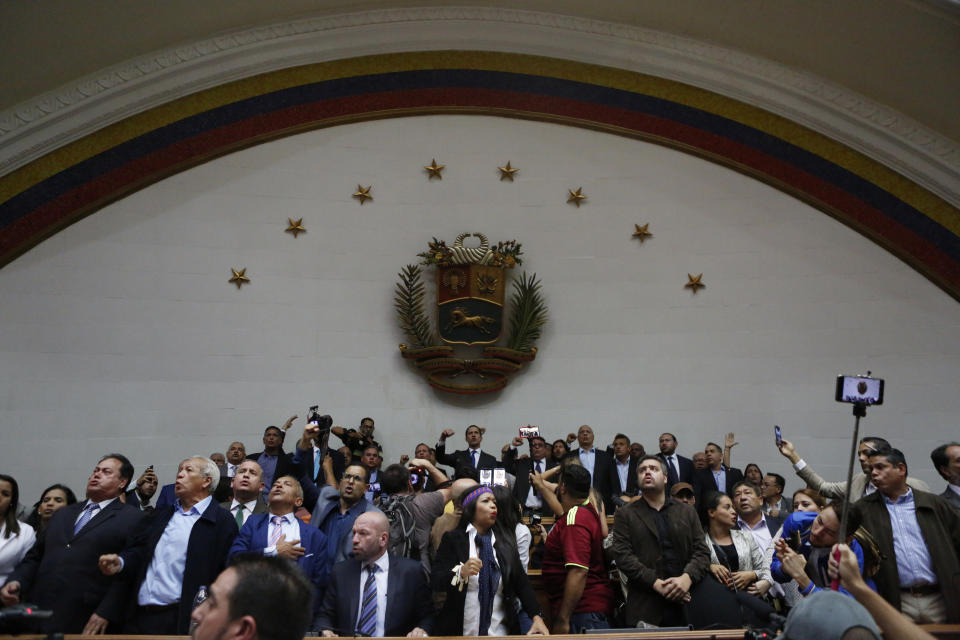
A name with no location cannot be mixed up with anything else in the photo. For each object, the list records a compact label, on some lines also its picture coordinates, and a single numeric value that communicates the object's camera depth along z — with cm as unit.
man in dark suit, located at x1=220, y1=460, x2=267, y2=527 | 395
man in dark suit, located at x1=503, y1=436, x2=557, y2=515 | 662
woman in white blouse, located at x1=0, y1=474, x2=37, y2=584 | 342
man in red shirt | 349
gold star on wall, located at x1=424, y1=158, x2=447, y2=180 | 828
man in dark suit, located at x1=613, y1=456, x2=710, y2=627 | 353
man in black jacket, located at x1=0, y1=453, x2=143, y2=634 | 331
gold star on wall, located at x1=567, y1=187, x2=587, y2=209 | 823
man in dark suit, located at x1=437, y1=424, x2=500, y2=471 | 704
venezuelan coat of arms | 777
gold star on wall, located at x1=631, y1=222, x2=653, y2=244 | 811
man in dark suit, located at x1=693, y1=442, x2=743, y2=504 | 671
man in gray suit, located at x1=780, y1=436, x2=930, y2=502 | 364
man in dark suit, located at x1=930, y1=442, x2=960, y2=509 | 378
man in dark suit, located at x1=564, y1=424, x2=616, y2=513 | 690
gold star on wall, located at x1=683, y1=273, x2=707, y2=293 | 795
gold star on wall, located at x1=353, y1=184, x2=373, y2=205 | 816
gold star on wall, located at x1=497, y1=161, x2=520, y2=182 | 830
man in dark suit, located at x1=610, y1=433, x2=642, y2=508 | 687
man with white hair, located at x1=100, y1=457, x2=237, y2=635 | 332
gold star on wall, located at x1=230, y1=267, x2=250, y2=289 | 781
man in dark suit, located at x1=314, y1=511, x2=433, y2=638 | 316
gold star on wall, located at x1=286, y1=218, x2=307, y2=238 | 799
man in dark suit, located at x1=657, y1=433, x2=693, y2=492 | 689
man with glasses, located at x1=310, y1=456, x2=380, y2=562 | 378
